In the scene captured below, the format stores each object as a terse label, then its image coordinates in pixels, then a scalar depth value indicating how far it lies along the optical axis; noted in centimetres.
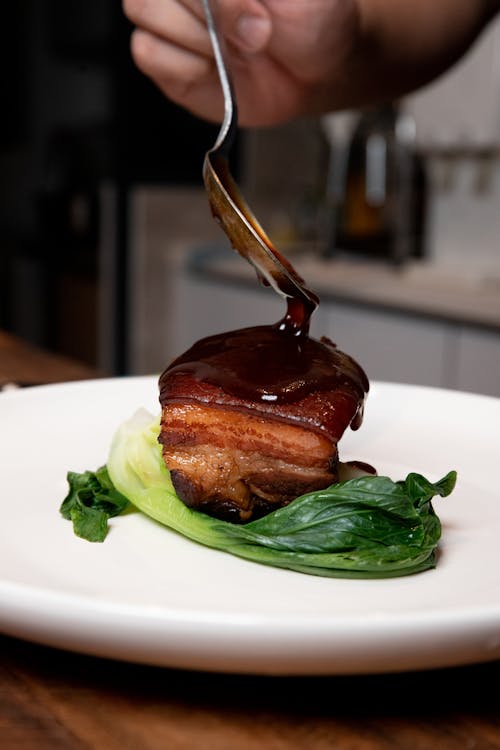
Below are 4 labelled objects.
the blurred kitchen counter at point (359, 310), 131
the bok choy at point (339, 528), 45
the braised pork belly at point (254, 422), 48
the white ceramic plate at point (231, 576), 38
